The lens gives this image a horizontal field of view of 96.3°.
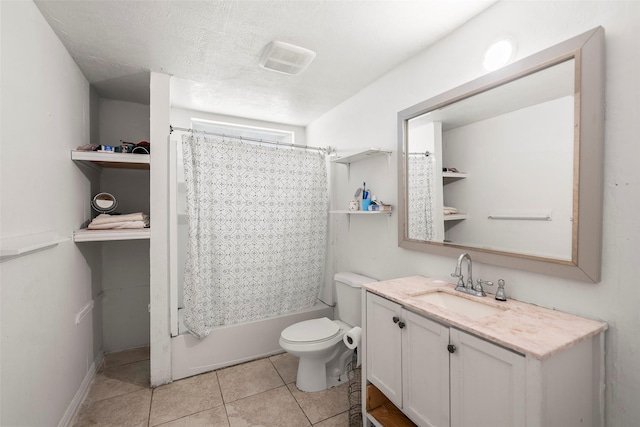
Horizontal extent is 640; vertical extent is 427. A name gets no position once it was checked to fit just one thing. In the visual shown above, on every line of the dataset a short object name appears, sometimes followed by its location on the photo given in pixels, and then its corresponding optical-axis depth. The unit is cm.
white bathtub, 225
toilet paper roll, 192
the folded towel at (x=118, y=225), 205
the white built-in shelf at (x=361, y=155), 213
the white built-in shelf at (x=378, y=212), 209
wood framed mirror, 113
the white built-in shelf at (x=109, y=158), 194
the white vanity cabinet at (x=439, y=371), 100
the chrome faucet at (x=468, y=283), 148
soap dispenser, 138
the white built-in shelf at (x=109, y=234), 195
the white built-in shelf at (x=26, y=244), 113
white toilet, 199
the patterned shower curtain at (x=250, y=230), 231
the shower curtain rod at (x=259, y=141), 230
